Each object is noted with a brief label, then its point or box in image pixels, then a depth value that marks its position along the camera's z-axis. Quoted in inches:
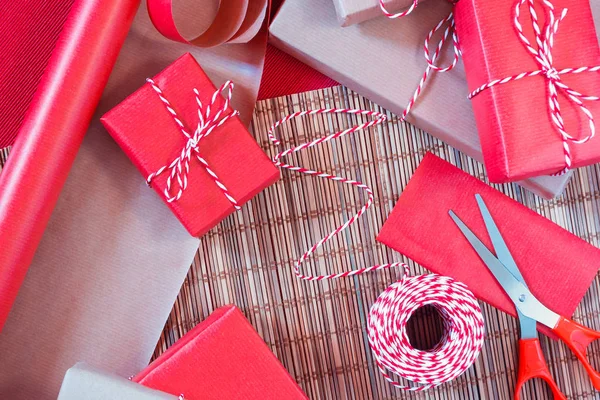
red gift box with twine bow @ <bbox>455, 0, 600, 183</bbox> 29.7
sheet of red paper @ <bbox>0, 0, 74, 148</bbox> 33.5
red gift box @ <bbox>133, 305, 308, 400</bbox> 29.5
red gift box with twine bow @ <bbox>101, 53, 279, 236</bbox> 30.8
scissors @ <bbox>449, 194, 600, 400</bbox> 33.8
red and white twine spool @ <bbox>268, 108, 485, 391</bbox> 31.1
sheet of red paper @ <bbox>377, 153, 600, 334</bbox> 34.8
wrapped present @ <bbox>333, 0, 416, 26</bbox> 30.4
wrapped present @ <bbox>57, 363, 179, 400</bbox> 26.8
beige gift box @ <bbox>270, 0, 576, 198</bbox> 33.4
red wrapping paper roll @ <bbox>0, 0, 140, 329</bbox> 29.4
